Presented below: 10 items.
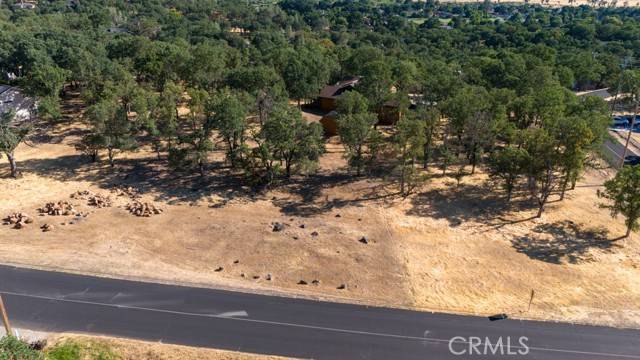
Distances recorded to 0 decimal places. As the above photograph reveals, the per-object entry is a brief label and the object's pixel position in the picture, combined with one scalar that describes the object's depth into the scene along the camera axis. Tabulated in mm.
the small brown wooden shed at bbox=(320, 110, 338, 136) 71938
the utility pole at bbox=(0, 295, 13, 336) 28666
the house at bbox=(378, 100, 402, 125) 75056
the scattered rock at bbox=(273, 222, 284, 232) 47594
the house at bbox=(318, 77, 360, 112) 83562
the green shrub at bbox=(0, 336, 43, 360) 23906
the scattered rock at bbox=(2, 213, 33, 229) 45719
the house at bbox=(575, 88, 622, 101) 100875
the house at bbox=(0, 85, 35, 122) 70250
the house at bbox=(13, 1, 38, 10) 178750
